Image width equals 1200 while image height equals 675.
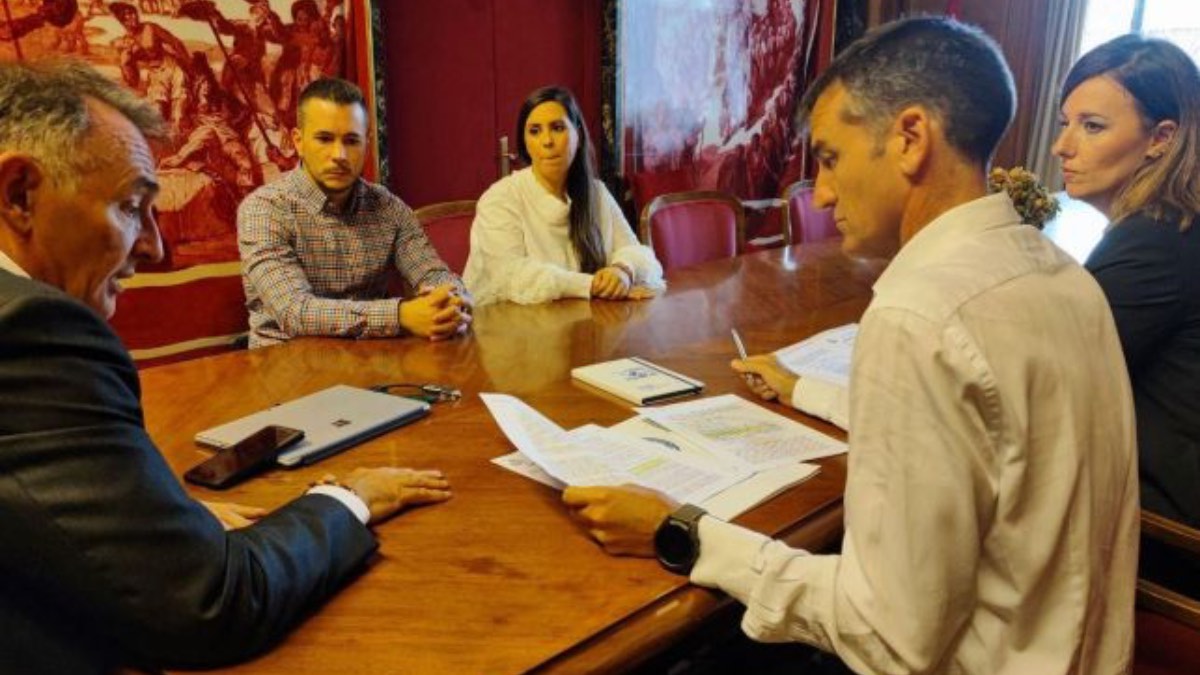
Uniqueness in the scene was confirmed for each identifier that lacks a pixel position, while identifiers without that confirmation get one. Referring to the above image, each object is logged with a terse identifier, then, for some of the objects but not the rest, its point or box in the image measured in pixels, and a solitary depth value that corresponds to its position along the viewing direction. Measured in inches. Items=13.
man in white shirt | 31.2
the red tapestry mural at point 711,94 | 163.0
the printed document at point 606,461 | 44.5
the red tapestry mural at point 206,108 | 102.4
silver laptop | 48.9
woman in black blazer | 58.4
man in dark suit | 27.5
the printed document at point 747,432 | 50.0
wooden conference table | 32.9
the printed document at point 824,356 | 63.7
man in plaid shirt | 74.2
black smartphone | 44.9
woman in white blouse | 102.0
